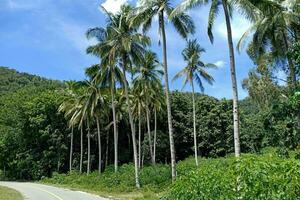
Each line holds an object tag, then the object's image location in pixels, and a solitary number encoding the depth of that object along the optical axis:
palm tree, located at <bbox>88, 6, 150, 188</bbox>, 25.50
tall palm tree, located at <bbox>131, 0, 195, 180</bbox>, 22.08
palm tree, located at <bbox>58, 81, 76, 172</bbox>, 42.32
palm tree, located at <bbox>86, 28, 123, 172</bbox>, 26.94
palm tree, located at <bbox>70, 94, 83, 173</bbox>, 40.03
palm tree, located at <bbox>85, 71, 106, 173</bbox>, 36.40
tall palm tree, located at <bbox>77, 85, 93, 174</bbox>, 37.18
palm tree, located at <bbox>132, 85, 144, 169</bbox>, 39.37
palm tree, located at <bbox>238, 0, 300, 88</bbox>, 20.20
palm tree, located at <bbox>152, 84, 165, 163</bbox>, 39.41
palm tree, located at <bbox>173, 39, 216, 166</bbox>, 36.37
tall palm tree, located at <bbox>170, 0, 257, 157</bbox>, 16.31
